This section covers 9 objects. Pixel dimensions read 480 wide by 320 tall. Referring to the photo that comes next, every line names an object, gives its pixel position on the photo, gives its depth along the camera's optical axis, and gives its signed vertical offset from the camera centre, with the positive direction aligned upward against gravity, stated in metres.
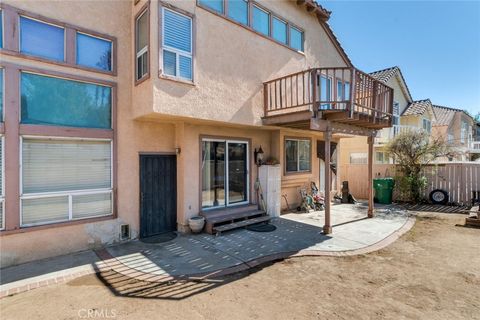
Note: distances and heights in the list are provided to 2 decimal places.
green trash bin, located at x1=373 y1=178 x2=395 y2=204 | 11.78 -1.46
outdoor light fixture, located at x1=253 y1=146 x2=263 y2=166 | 9.12 +0.11
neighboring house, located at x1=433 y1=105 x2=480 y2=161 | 26.22 +3.90
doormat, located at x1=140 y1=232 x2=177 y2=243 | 6.63 -2.21
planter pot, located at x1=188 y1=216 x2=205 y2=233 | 7.14 -1.90
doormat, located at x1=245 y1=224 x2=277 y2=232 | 7.51 -2.17
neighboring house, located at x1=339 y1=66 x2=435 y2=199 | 13.54 +1.70
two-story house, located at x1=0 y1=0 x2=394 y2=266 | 5.21 +1.20
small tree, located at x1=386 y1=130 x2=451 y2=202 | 11.36 +0.21
